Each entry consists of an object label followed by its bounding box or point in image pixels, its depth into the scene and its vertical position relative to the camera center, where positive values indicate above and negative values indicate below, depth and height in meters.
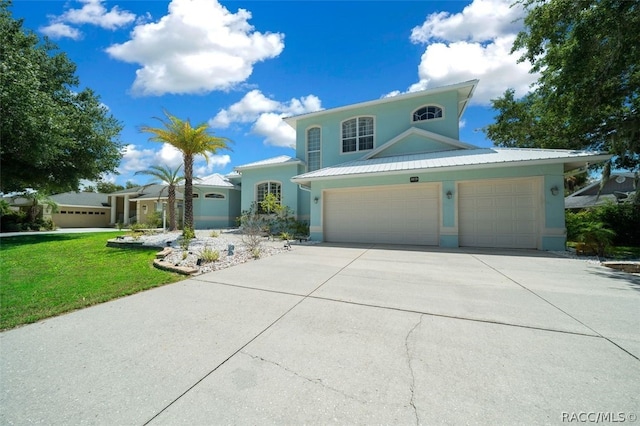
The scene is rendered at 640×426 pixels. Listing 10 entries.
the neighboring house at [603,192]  23.73 +2.76
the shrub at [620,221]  12.51 -0.24
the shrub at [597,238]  7.91 -0.70
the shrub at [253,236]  8.63 -0.76
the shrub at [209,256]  7.20 -1.19
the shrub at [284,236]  12.12 -1.05
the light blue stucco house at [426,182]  9.20 +1.41
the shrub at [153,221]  16.46 -0.44
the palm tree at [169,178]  16.38 +2.47
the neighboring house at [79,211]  27.16 +0.33
